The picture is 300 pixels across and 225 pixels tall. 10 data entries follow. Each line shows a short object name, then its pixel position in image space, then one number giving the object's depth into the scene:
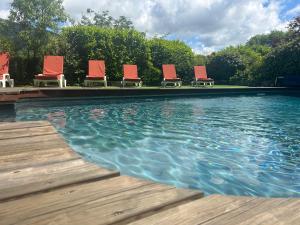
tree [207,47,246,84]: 13.83
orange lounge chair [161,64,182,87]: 10.40
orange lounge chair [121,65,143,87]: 9.78
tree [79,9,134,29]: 26.38
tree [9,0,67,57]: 9.42
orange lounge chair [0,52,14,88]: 8.06
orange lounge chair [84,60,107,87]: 9.42
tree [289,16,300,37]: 12.78
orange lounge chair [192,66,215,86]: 10.94
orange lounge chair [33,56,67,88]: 8.71
